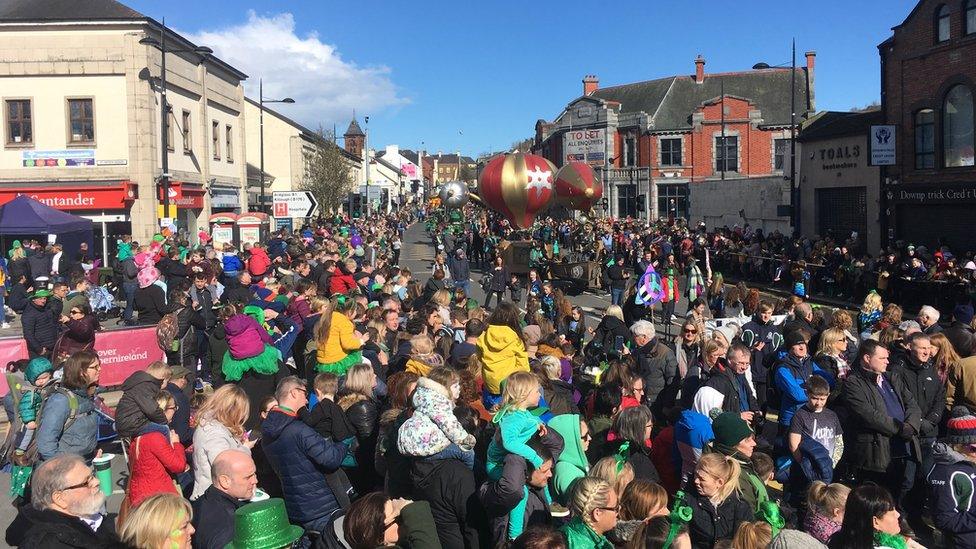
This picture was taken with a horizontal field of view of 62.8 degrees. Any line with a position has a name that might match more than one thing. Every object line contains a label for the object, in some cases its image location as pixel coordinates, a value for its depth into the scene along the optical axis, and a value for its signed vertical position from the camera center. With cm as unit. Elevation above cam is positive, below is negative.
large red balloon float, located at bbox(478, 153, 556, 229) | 2086 +165
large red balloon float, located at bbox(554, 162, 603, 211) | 2470 +184
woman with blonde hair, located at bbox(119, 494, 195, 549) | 374 -128
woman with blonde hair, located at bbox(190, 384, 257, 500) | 543 -121
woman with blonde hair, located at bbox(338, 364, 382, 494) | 581 -121
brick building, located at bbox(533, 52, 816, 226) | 5722 +818
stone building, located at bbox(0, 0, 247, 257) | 2786 +498
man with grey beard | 388 -131
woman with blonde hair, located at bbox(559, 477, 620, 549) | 412 -141
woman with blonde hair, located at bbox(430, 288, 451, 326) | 1031 -69
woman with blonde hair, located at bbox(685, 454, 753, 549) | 446 -147
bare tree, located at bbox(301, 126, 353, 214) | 5253 +484
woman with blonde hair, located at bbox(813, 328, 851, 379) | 731 -104
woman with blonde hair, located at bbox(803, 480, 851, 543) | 439 -148
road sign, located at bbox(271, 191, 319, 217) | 2755 +167
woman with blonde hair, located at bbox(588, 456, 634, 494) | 450 -129
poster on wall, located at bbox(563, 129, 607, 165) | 6243 +801
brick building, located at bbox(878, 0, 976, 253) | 2412 +376
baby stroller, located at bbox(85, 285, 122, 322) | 1705 -105
